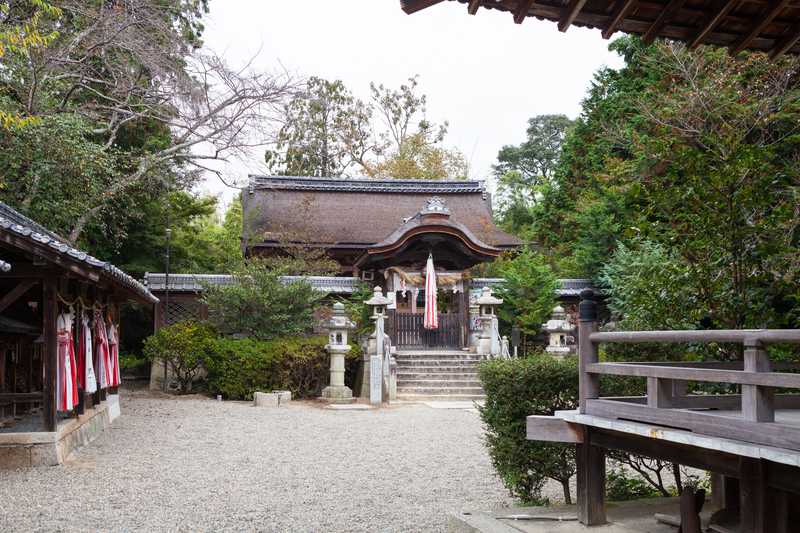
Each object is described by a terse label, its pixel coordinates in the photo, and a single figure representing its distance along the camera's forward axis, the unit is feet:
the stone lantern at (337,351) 53.83
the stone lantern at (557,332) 52.37
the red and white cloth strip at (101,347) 38.49
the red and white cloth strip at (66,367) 29.96
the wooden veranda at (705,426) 11.80
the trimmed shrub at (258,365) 54.13
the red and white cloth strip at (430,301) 61.05
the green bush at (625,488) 21.08
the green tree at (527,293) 64.85
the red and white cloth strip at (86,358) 34.71
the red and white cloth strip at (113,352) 42.52
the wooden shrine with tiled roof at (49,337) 27.86
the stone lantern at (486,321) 60.08
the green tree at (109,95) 46.75
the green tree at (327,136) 112.98
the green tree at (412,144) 115.65
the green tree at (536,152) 141.28
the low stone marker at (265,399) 51.60
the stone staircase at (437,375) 55.01
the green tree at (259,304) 56.44
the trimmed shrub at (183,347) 55.16
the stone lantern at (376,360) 52.44
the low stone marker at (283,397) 52.70
